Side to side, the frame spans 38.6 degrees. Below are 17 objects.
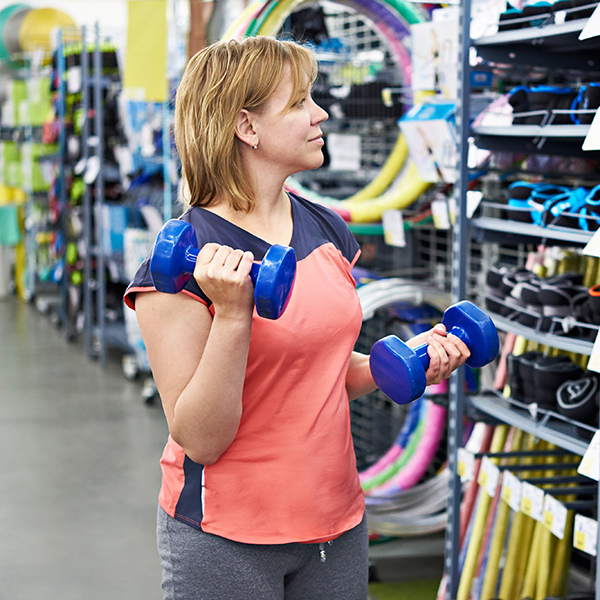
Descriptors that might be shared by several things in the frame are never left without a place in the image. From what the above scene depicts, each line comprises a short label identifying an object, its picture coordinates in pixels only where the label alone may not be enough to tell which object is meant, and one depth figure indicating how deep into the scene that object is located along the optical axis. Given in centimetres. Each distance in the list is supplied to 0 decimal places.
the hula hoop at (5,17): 992
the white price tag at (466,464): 256
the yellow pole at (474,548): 258
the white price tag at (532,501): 226
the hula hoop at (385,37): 314
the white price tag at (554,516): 217
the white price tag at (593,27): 182
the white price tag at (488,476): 246
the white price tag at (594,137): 179
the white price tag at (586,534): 201
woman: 136
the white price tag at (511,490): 236
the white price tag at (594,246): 177
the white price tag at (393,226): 319
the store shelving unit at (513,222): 217
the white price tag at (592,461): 184
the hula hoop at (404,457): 337
